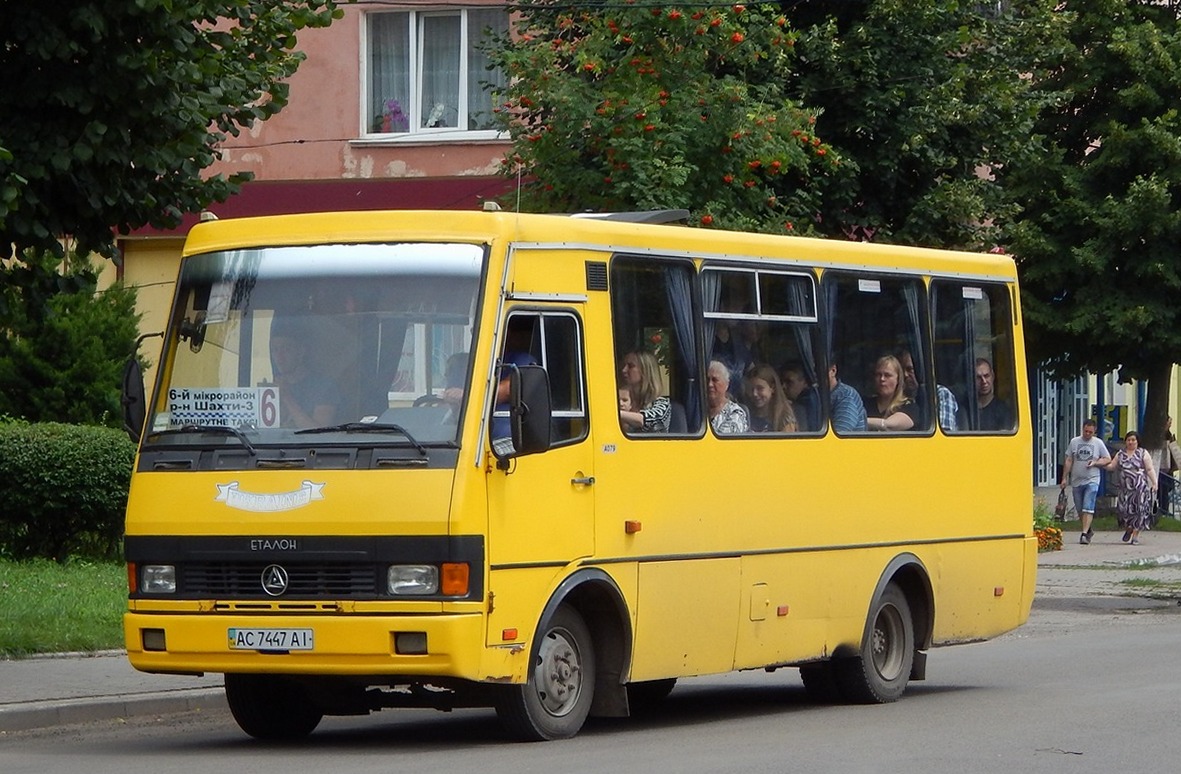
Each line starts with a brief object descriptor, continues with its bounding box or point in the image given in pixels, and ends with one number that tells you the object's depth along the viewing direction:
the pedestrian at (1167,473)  36.91
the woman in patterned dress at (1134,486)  32.09
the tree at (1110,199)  33.22
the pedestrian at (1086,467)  32.38
